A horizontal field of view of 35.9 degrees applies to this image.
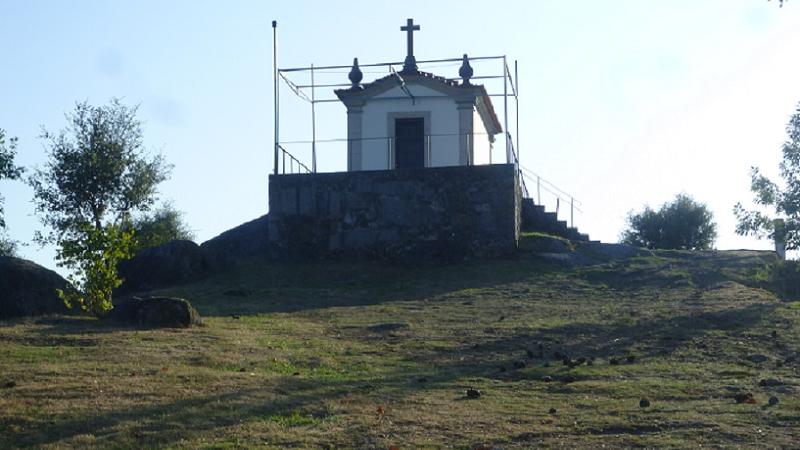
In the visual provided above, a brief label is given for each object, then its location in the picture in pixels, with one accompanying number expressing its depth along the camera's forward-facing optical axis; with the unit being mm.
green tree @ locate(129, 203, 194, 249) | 33625
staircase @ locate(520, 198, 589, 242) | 32656
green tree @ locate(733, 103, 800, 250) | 26672
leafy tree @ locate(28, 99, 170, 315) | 32594
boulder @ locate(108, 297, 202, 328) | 19625
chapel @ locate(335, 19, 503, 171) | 32469
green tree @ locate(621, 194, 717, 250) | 41062
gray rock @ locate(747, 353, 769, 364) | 17609
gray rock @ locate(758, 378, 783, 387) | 15439
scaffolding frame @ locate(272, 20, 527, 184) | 30859
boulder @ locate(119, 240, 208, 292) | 29156
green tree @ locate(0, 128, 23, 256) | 33625
